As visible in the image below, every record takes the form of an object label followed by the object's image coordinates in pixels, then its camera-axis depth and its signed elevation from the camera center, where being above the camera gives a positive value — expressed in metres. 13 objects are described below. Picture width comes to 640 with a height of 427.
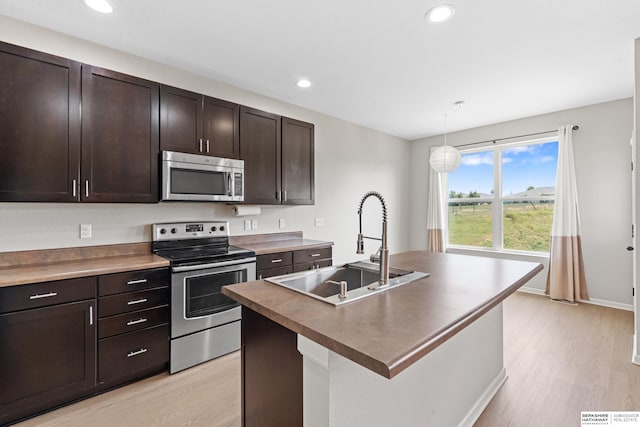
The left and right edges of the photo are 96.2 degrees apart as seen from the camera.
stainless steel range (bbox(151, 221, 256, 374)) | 2.29 -0.64
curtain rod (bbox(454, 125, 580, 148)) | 3.90 +1.18
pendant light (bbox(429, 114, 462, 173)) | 3.62 +0.69
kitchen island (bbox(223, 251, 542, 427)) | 0.89 -0.53
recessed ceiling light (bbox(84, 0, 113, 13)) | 1.91 +1.41
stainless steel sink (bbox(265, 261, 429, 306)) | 1.44 -0.36
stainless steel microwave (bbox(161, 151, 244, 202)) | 2.49 +0.33
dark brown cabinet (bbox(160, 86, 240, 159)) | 2.53 +0.85
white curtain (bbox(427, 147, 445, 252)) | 5.27 -0.02
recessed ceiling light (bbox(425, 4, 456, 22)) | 1.94 +1.40
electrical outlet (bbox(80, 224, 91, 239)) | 2.33 -0.14
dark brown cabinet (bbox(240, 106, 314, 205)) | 3.08 +0.64
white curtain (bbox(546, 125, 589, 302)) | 3.83 -0.31
